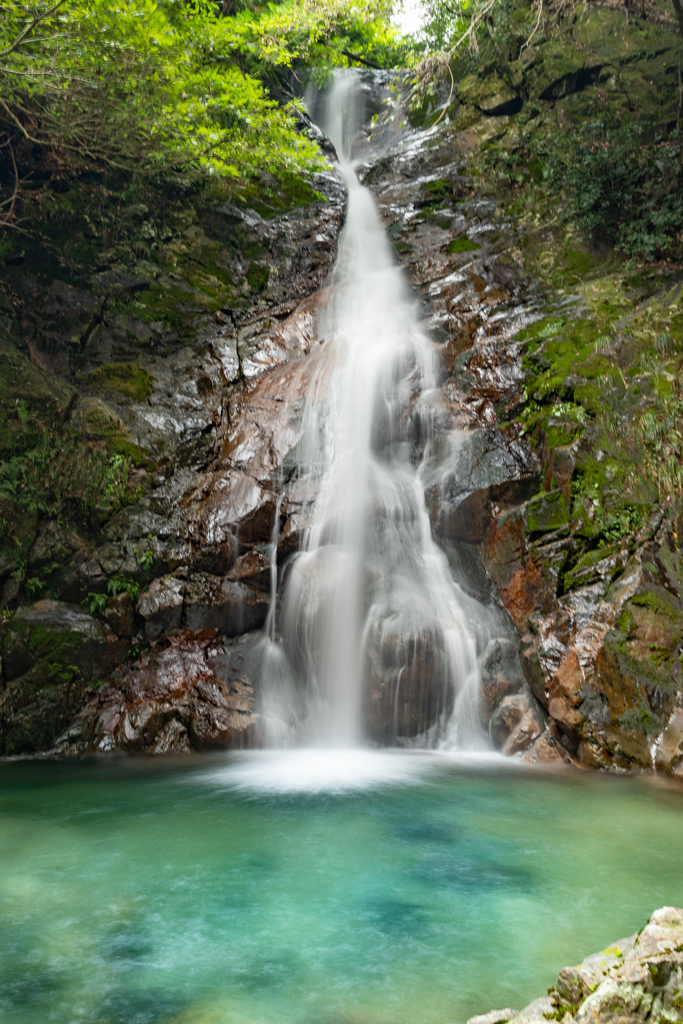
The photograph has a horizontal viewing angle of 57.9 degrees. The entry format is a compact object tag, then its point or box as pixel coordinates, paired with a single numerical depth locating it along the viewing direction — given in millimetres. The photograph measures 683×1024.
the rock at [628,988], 1634
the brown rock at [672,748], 5871
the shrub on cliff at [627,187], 10844
